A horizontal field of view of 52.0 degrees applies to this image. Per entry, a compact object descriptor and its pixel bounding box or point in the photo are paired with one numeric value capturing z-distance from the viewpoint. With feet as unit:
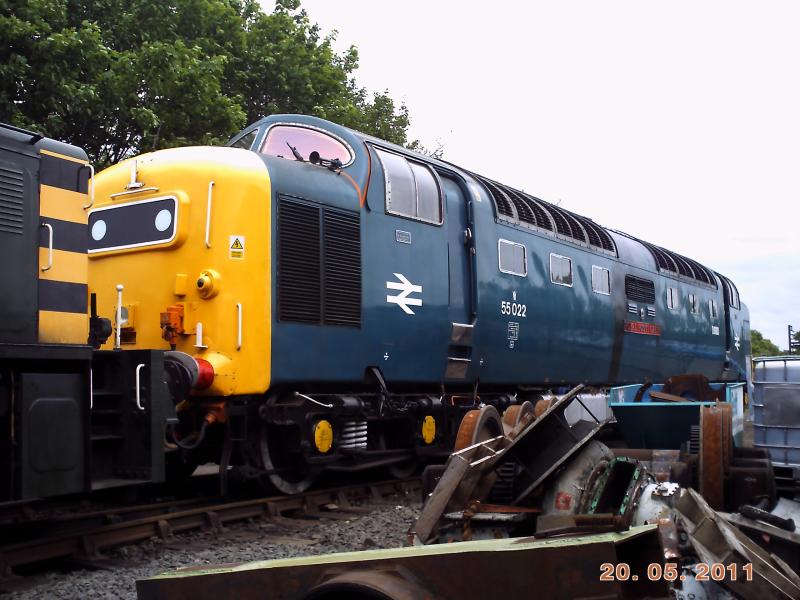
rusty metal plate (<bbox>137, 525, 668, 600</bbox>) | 9.11
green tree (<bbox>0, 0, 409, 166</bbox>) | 39.19
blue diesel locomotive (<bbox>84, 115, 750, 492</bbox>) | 24.43
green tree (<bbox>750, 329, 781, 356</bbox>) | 278.19
